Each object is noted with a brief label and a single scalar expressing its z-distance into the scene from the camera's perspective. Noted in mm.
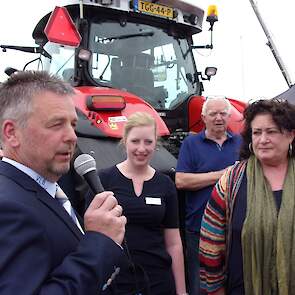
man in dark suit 1195
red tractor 3375
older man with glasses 3281
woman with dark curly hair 2256
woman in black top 2602
